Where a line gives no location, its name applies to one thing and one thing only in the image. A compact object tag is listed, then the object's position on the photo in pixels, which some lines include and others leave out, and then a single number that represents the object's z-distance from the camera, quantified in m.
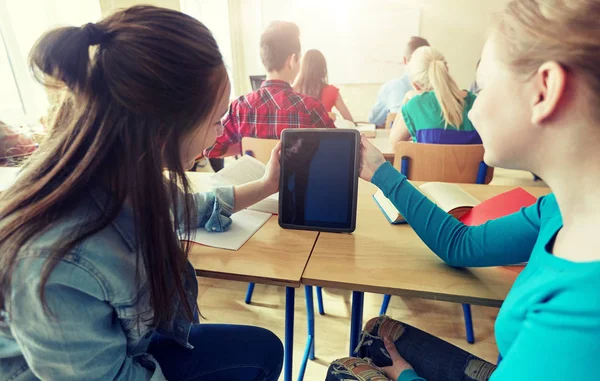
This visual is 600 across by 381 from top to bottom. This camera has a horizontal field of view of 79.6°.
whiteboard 4.77
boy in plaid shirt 1.76
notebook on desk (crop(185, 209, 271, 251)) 0.91
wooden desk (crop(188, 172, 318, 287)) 0.78
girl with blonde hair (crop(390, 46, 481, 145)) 1.80
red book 0.89
